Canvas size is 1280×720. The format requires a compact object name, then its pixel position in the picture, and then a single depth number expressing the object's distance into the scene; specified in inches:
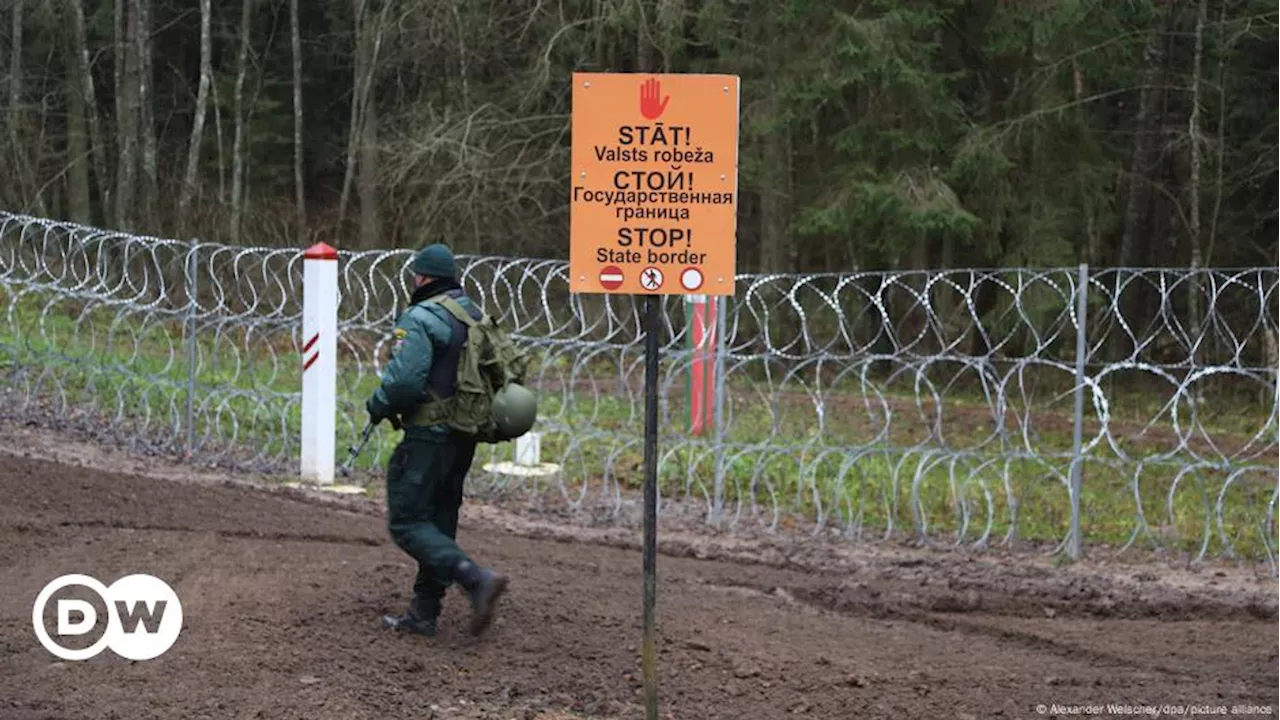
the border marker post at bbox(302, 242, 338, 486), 471.5
